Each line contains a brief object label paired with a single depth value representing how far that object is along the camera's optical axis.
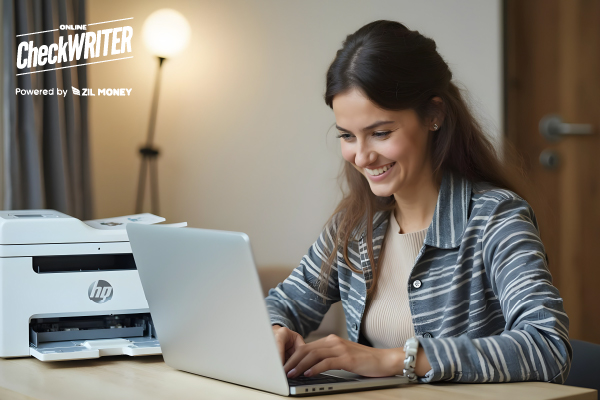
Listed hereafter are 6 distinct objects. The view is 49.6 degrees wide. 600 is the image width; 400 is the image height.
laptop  0.88
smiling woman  1.03
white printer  1.29
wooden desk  0.92
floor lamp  2.60
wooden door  2.61
